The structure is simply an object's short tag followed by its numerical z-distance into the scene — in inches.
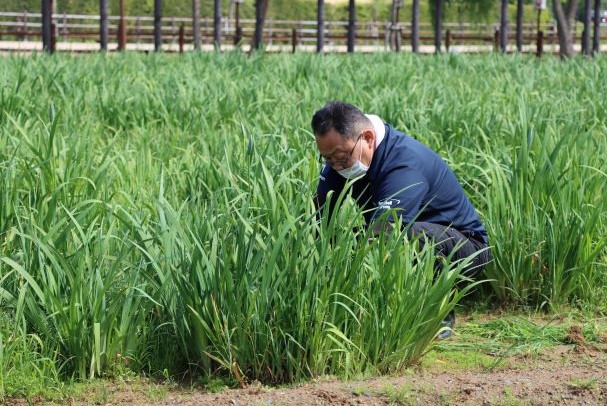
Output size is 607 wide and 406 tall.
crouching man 287.3
